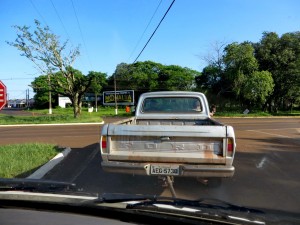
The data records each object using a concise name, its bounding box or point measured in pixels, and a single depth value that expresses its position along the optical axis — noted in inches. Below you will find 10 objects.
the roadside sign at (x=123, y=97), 1443.6
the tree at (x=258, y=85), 1187.8
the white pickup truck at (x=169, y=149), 144.7
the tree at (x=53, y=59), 861.9
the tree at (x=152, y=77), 2055.5
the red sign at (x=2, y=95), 249.3
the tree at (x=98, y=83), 2157.3
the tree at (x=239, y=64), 1227.0
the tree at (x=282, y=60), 1300.5
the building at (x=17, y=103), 4175.0
